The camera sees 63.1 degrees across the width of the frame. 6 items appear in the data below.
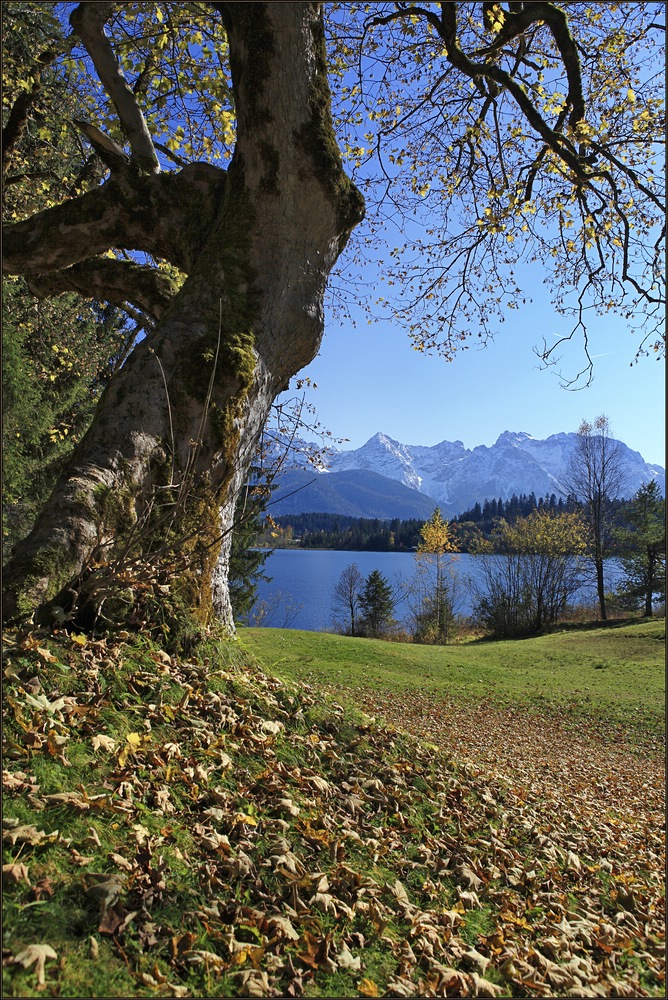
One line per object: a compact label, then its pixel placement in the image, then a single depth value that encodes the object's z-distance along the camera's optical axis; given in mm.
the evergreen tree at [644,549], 35094
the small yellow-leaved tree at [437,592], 38062
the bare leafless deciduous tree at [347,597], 49094
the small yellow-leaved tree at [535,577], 37406
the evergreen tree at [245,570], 21620
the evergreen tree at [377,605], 42719
